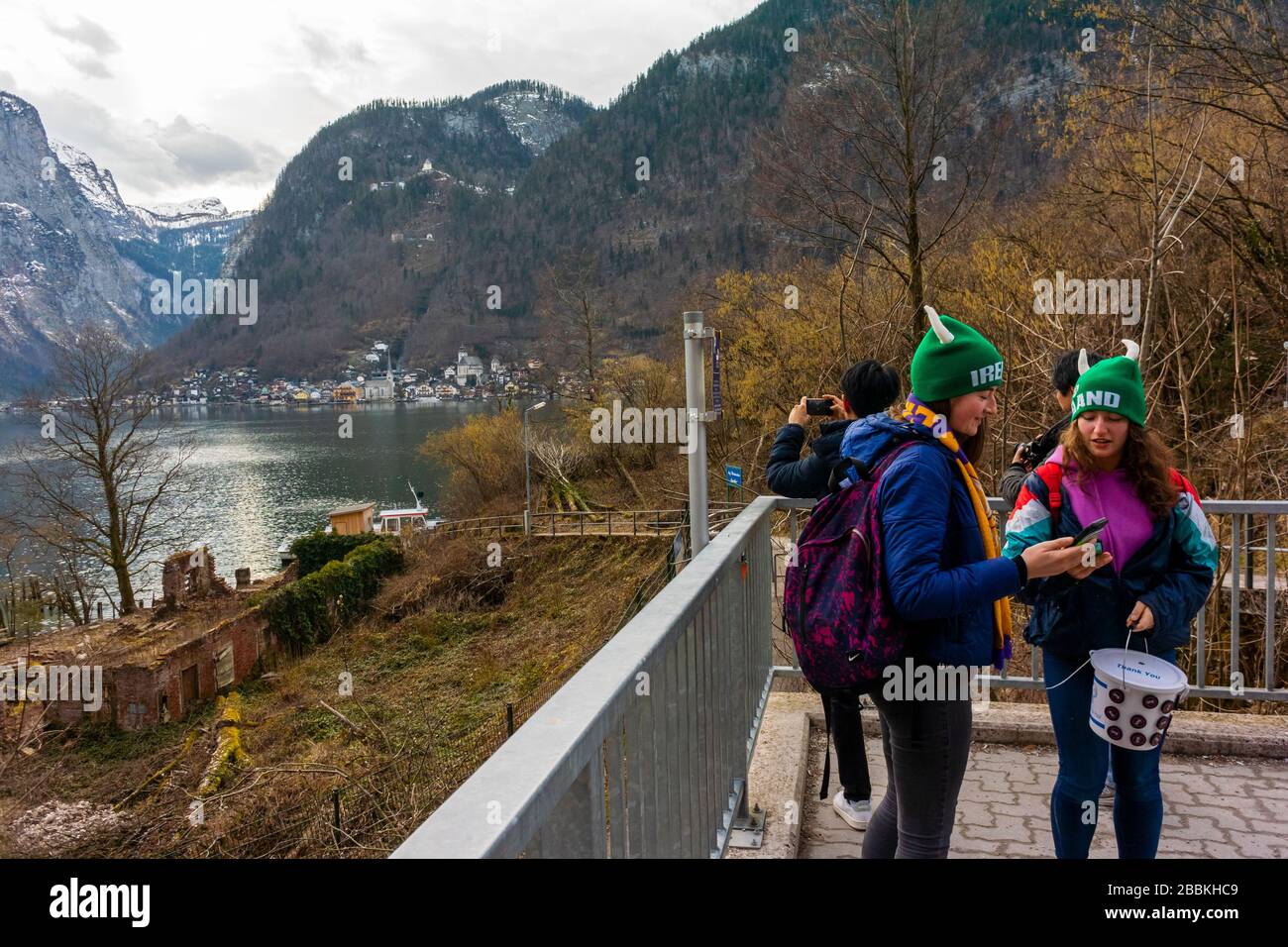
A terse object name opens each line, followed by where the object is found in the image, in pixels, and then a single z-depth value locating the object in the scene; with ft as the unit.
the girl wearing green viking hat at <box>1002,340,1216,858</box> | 9.14
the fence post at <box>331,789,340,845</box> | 58.29
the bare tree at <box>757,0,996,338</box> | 42.70
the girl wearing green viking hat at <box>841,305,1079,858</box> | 7.36
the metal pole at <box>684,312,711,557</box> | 12.24
